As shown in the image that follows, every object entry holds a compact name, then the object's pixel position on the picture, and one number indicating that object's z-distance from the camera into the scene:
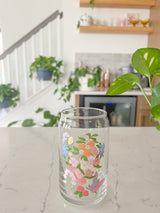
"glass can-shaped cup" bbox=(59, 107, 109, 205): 0.47
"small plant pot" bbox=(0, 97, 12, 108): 2.90
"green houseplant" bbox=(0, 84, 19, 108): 2.85
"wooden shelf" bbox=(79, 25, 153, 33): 2.72
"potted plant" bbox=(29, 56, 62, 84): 2.84
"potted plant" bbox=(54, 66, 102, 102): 2.57
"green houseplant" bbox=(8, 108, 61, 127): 2.26
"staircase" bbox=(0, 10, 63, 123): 3.08
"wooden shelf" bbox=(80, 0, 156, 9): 2.66
